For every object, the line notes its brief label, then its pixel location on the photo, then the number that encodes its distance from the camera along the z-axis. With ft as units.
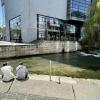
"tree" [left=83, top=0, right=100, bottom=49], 35.63
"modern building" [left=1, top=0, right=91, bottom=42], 54.57
